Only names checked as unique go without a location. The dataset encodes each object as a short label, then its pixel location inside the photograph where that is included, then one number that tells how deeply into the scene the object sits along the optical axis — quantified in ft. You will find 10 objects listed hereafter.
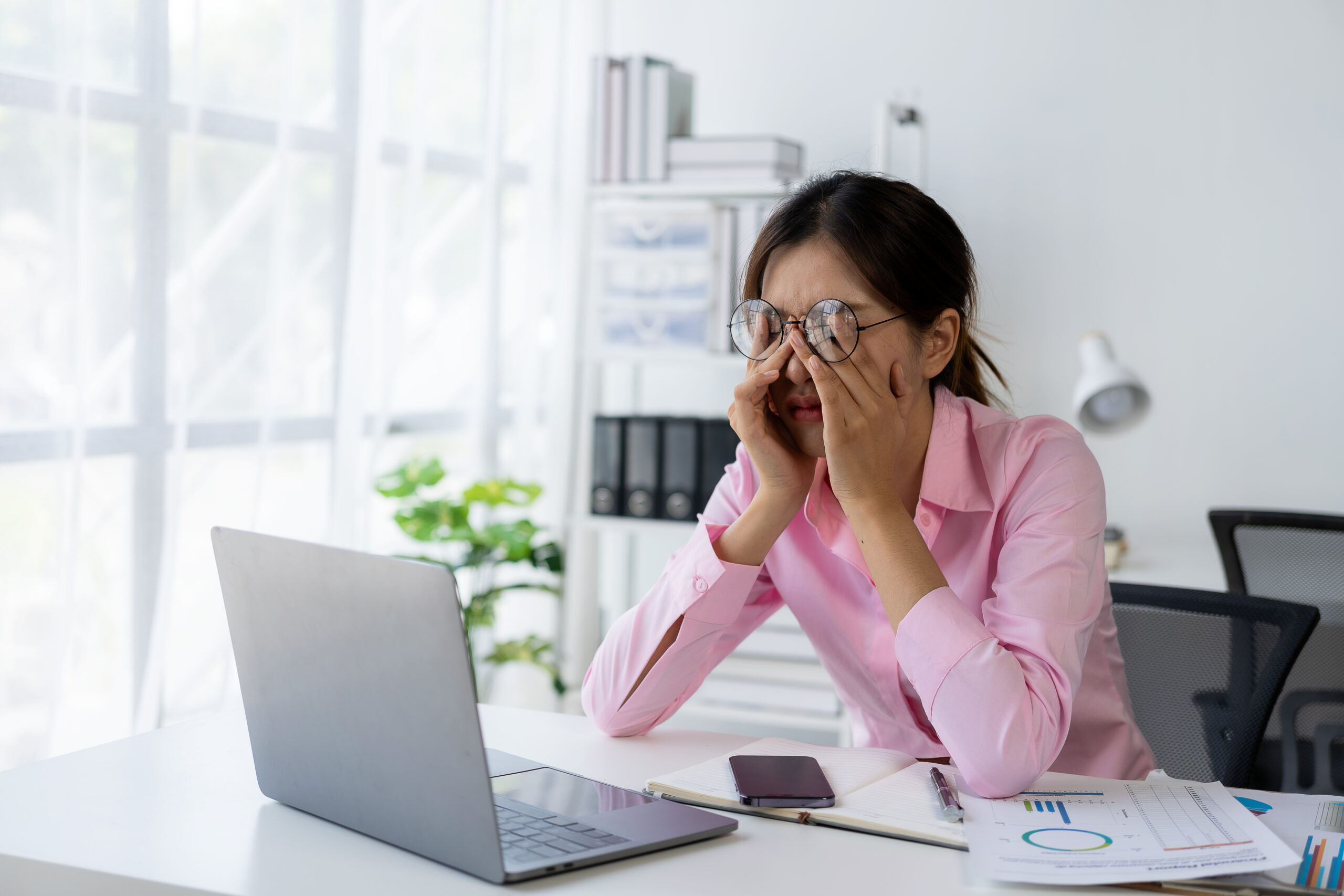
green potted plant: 8.09
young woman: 3.83
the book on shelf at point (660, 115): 8.89
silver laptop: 2.64
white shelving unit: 8.74
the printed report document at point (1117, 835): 2.70
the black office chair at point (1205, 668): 4.23
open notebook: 3.03
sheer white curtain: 5.80
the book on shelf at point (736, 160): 8.64
